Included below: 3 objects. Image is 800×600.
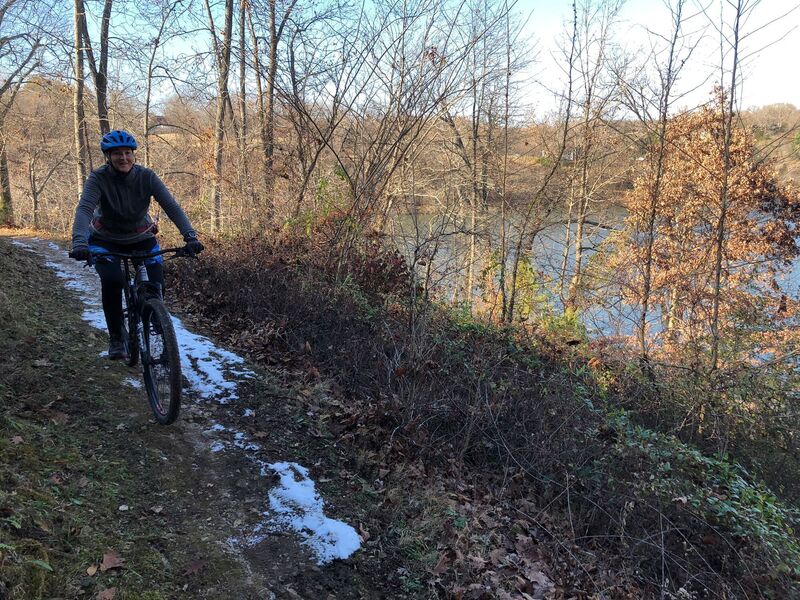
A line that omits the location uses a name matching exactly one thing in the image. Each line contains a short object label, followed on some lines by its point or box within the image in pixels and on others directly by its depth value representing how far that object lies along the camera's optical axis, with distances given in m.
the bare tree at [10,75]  14.16
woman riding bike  3.74
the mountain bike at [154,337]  3.45
